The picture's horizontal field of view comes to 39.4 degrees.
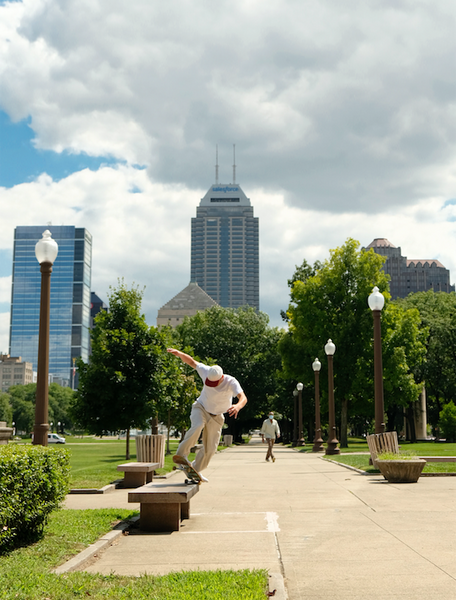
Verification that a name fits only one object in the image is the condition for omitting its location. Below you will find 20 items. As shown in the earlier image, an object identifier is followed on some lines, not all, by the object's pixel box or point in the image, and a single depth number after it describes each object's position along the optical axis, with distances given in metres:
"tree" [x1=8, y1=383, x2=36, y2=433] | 115.12
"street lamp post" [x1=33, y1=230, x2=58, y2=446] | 10.59
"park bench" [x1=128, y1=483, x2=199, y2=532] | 7.88
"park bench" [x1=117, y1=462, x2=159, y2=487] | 13.04
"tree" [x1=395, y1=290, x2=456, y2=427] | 53.66
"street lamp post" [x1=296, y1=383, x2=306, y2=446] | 41.21
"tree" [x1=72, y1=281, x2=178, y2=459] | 21.92
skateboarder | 8.86
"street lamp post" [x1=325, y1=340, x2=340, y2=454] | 29.16
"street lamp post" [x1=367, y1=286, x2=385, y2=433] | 18.22
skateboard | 8.70
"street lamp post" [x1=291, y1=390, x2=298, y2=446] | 49.94
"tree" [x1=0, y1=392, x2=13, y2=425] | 104.44
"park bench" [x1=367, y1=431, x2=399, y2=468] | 16.03
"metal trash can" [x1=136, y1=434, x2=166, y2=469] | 17.28
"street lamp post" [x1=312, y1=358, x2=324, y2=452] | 35.03
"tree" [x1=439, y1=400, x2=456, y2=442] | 45.91
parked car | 67.94
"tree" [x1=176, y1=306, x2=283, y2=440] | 58.19
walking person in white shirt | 25.70
